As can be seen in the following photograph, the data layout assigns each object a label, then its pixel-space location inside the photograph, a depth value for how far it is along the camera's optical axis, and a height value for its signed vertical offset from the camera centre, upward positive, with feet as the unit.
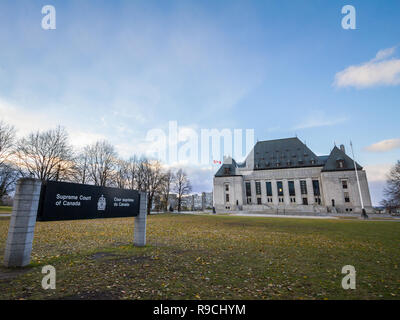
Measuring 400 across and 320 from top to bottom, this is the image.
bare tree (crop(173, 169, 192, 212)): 203.10 +17.20
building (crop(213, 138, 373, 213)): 192.34 +19.61
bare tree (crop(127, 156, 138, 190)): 140.46 +20.03
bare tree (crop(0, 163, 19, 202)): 93.45 +12.21
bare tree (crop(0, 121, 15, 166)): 90.22 +27.99
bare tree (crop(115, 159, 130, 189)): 133.69 +18.73
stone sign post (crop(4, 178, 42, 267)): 18.49 -2.00
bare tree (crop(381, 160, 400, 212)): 133.90 +6.12
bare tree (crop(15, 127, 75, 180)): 95.45 +22.88
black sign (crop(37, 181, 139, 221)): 20.62 -0.06
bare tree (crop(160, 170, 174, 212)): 167.39 +8.68
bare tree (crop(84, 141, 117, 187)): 122.31 +24.28
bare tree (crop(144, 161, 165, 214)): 139.44 +16.47
